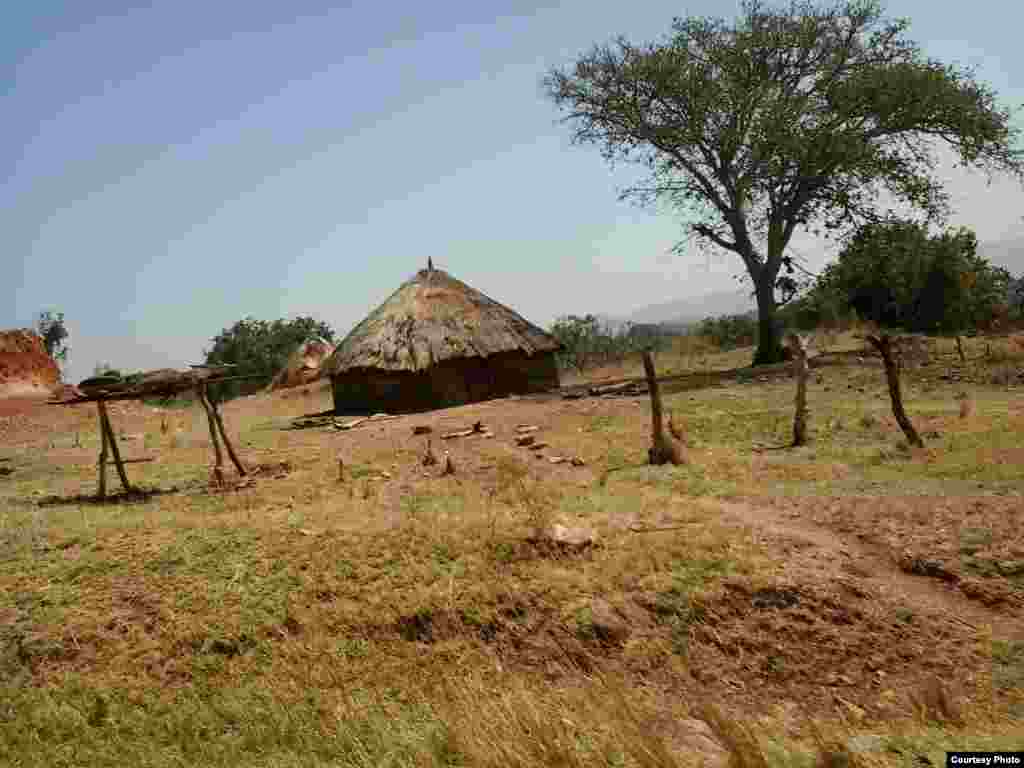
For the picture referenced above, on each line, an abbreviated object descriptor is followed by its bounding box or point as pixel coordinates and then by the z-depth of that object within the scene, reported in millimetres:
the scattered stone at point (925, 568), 6487
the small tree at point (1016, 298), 25962
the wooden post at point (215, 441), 10555
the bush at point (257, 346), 33719
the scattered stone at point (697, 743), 4027
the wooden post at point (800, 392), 11341
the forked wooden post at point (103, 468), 10109
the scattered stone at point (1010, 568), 6359
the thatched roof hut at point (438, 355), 18391
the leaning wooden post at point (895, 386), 10227
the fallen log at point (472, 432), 13559
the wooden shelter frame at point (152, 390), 10125
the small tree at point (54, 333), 34875
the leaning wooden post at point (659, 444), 10531
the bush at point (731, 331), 29797
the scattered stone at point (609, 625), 6184
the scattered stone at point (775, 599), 6320
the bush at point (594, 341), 30609
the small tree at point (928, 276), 23328
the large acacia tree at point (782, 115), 19469
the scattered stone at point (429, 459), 11273
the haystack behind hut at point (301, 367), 28172
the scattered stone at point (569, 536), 7270
